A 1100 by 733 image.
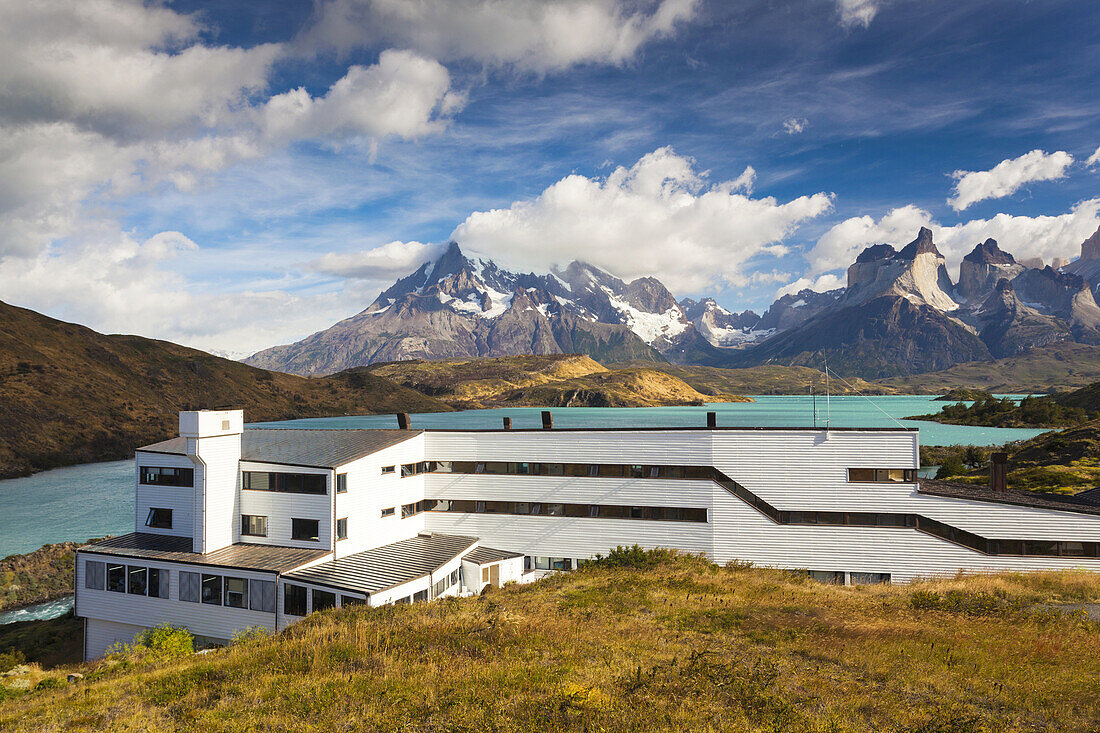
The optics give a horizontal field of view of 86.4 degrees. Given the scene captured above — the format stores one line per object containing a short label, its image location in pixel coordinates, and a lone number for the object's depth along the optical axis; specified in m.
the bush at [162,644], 28.29
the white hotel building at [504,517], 33.34
